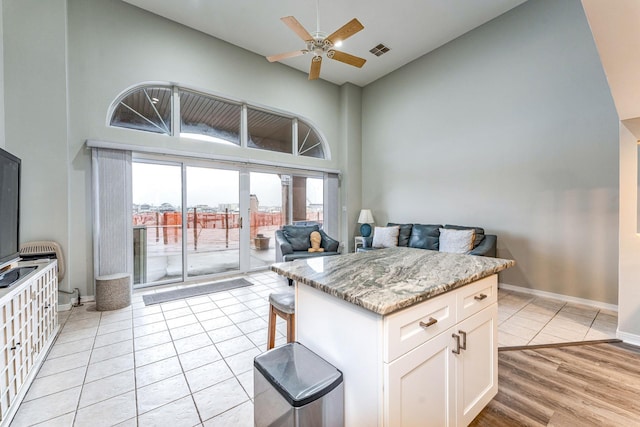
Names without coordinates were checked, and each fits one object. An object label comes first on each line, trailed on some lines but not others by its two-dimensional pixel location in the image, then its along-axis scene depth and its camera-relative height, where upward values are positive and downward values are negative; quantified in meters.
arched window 3.96 +1.58
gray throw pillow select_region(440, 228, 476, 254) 3.85 -0.48
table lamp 5.64 -0.26
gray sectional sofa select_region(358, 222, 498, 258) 3.72 -0.49
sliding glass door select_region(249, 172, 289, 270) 5.13 -0.09
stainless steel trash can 0.99 -0.72
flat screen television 1.93 +0.01
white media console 1.51 -0.86
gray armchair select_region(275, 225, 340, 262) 4.38 -0.59
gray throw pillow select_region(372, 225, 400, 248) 4.86 -0.53
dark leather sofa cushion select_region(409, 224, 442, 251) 4.39 -0.47
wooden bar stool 1.87 -0.75
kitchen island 1.02 -0.56
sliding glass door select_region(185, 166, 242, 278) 4.43 -0.20
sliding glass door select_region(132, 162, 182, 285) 4.01 -0.17
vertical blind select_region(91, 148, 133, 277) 3.47 -0.03
